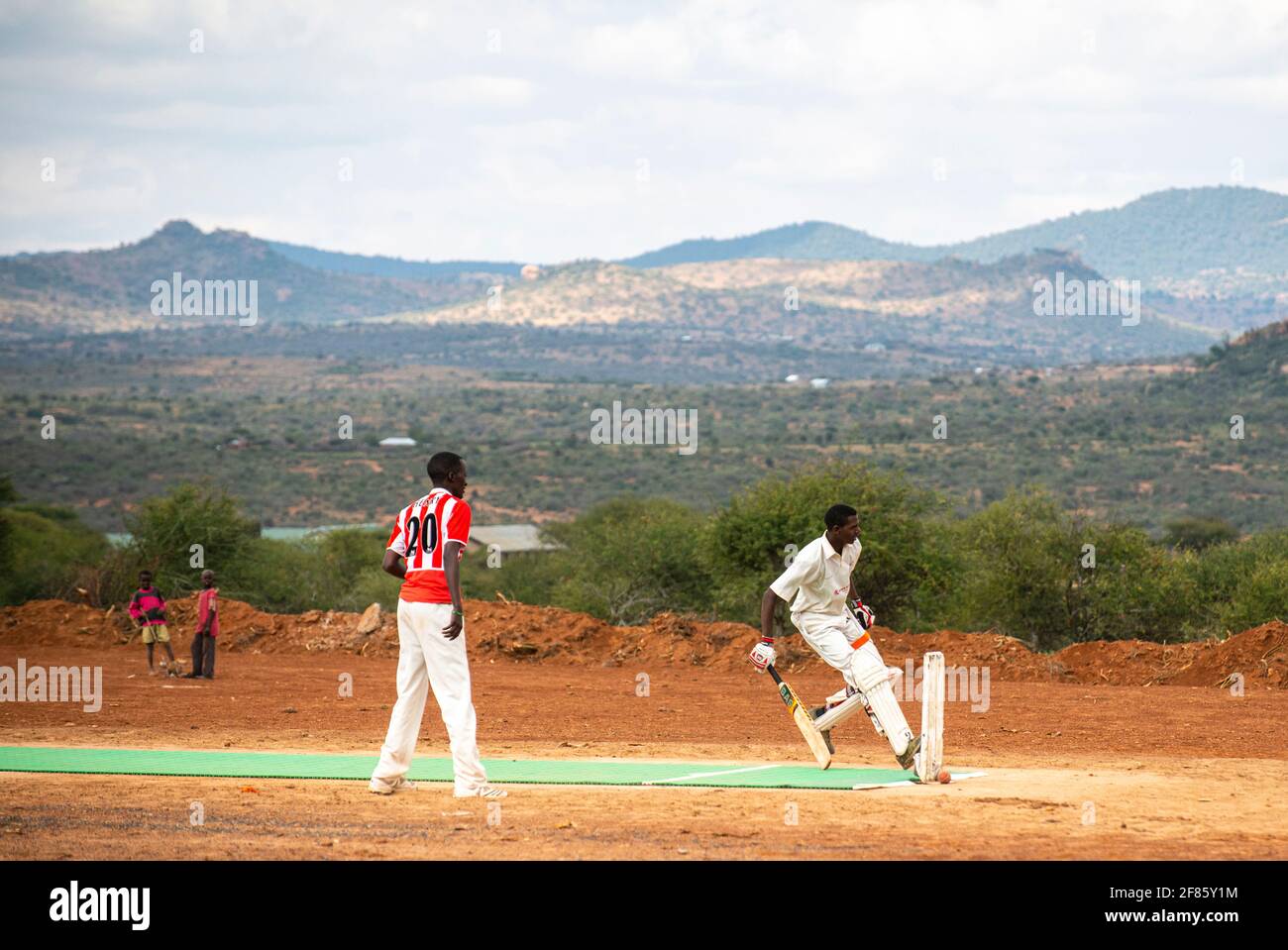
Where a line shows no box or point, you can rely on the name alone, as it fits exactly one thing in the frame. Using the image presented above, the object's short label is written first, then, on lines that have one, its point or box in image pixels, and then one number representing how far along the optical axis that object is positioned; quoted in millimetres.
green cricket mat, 11961
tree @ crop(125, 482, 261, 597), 36250
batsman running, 11344
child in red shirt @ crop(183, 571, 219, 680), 20141
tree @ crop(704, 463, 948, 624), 32062
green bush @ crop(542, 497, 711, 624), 39469
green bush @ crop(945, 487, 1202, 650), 33844
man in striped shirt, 10430
